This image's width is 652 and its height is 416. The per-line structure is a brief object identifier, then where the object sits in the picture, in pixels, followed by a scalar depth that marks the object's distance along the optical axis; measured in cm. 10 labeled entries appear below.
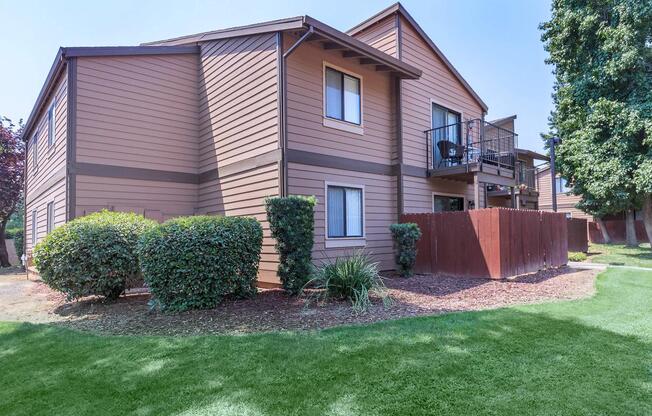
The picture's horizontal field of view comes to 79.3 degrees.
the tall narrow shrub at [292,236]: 697
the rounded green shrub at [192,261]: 613
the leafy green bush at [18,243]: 1858
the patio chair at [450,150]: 1151
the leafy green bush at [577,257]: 1439
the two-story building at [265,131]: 879
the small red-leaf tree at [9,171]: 1822
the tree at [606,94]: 1420
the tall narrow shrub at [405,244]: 939
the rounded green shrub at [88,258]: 682
